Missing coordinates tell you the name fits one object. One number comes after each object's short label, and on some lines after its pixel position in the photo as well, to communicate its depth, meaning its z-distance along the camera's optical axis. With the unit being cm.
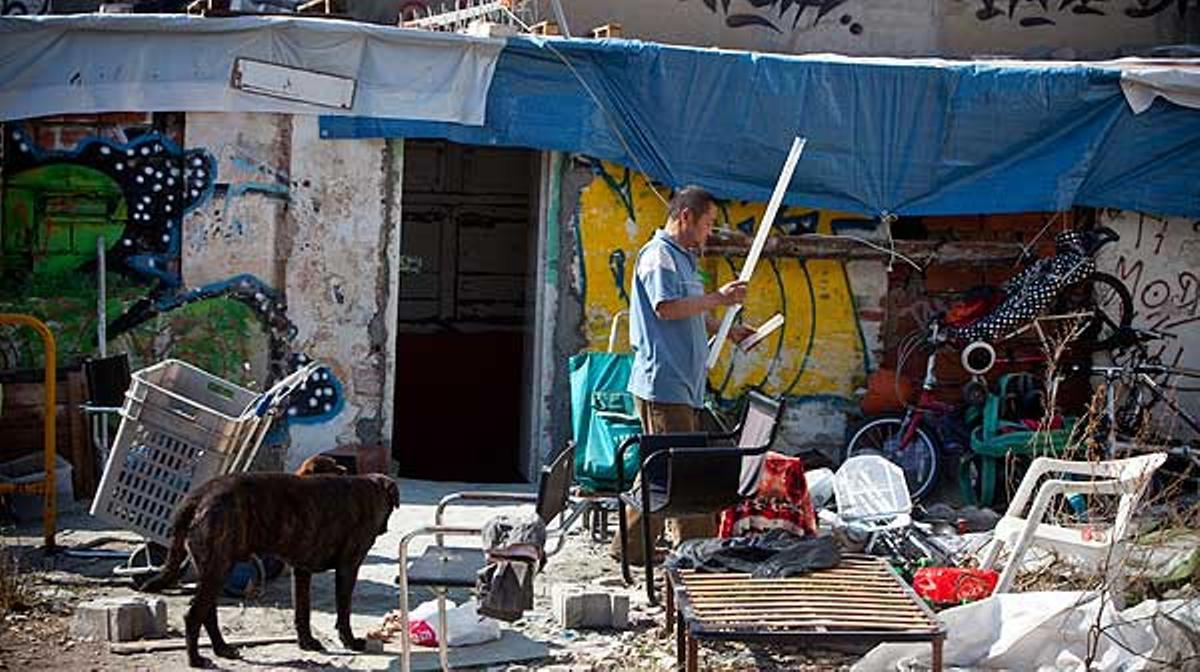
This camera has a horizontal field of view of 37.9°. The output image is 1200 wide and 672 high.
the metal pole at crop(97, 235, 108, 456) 1119
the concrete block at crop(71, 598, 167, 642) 788
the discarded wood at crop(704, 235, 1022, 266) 1220
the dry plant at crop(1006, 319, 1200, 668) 806
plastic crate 850
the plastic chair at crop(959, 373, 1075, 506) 1162
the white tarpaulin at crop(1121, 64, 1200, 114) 1182
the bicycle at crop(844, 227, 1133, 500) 1180
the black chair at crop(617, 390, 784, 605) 823
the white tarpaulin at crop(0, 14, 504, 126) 1109
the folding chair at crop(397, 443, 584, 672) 692
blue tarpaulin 1169
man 877
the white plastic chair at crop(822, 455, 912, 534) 1021
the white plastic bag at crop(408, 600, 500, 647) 794
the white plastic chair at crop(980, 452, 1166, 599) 816
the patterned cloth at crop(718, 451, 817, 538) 895
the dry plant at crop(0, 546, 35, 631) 816
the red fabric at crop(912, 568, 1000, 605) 853
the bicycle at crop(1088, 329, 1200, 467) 1125
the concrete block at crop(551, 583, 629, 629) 834
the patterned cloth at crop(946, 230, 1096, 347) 1177
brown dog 746
